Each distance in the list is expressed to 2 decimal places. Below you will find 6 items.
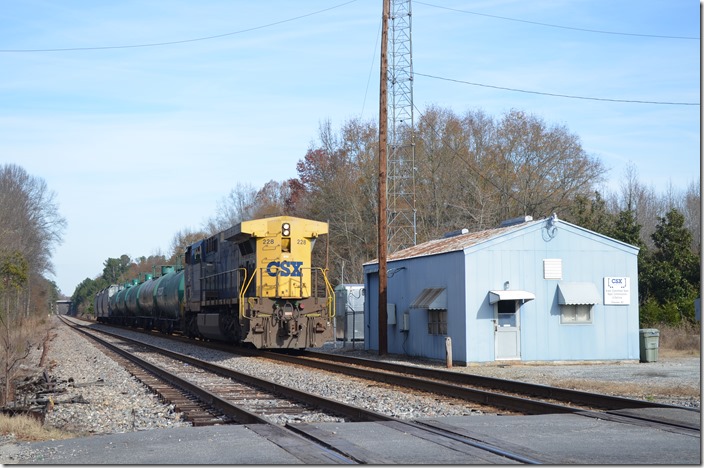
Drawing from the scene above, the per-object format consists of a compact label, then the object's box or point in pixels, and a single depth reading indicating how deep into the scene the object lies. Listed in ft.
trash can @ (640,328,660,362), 75.41
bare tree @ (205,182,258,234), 276.06
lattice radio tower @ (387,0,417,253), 160.04
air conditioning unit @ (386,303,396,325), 86.28
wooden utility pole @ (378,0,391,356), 81.10
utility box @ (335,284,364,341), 106.11
